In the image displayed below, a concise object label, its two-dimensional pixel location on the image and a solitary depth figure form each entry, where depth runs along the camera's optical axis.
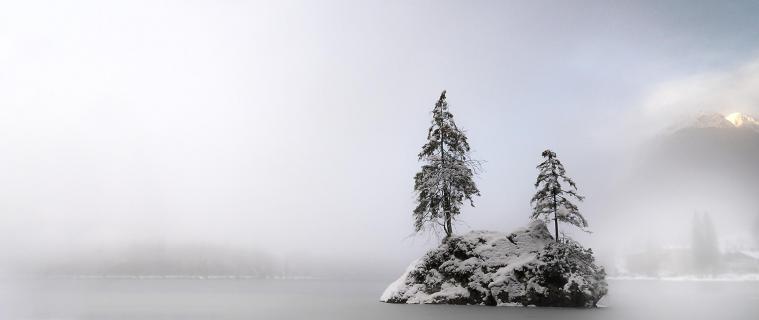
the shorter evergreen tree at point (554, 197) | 40.25
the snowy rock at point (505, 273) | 37.88
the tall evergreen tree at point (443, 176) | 46.88
